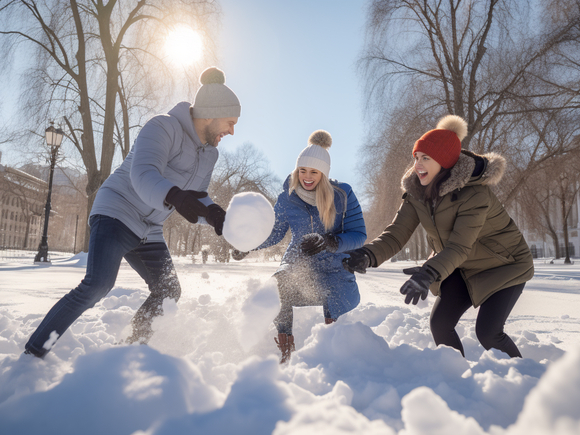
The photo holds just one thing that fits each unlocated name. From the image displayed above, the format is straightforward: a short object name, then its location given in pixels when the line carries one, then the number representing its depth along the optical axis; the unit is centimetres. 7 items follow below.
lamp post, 1252
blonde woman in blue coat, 306
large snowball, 231
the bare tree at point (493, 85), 1004
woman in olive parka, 229
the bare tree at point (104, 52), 1186
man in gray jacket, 204
